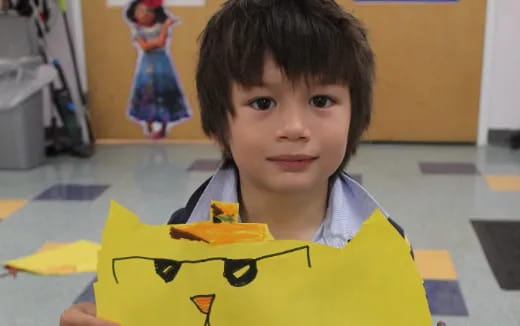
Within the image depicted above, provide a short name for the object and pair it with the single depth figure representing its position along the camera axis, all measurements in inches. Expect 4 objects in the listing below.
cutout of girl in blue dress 109.4
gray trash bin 93.7
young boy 23.0
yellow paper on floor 57.0
